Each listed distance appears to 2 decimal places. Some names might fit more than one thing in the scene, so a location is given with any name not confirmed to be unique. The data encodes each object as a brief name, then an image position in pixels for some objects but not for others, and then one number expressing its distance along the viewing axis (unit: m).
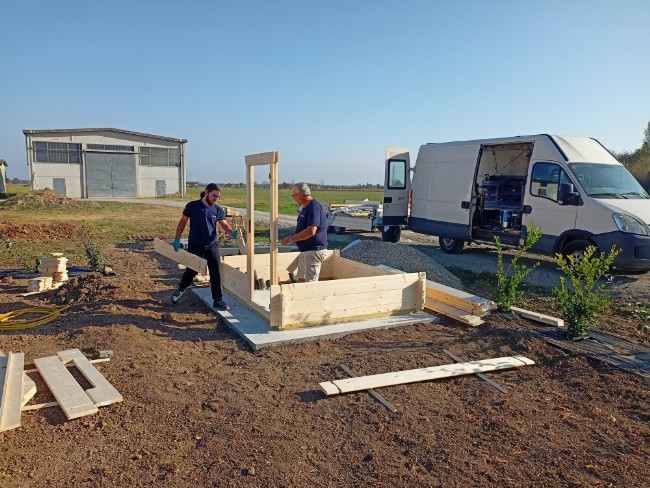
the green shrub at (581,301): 5.52
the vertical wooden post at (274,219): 5.65
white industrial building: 34.88
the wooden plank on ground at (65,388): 3.76
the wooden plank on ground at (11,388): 3.49
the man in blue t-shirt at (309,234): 6.28
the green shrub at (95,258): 9.08
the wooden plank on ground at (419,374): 4.28
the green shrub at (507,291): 6.50
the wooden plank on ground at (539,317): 6.18
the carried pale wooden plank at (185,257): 6.70
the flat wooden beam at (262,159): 5.61
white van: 8.84
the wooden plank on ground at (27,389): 3.90
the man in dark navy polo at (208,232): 6.63
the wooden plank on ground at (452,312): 6.31
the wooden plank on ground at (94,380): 3.96
